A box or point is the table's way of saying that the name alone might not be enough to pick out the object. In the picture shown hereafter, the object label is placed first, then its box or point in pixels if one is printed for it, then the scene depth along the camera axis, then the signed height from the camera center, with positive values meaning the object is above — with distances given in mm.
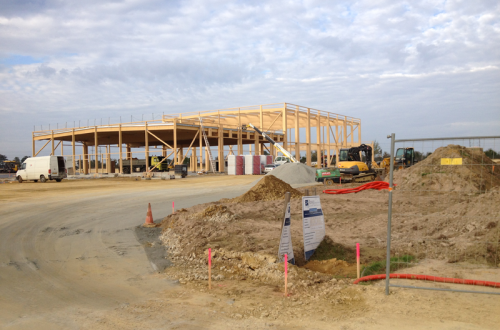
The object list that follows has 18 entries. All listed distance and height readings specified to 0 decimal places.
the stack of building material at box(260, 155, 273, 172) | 46094 +17
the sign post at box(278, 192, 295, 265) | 6820 -1525
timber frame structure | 44406 +3987
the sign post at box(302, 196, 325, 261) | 7648 -1408
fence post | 5201 -844
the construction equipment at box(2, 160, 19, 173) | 64188 +32
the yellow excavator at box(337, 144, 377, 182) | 26203 -433
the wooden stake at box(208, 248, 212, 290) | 6414 -2087
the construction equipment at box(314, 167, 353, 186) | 26188 -1239
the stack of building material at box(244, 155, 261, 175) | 44750 -533
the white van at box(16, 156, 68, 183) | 35219 -289
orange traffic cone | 12623 -1902
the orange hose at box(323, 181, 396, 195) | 20125 -1677
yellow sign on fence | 5371 -86
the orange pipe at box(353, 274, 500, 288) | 5754 -2006
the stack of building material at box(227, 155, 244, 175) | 43969 -470
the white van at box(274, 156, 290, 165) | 44972 -9
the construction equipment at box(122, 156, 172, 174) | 45656 -130
